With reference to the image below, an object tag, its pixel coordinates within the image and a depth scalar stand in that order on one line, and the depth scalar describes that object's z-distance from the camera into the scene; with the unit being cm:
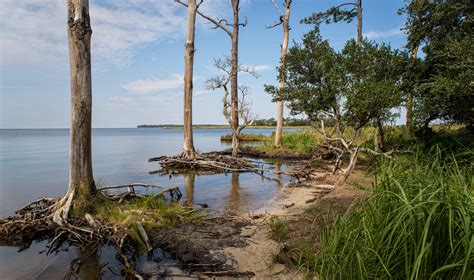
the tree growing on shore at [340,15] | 1642
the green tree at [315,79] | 1048
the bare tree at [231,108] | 1600
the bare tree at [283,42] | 1881
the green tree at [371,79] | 957
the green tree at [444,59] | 801
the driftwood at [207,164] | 1326
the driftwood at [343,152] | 847
